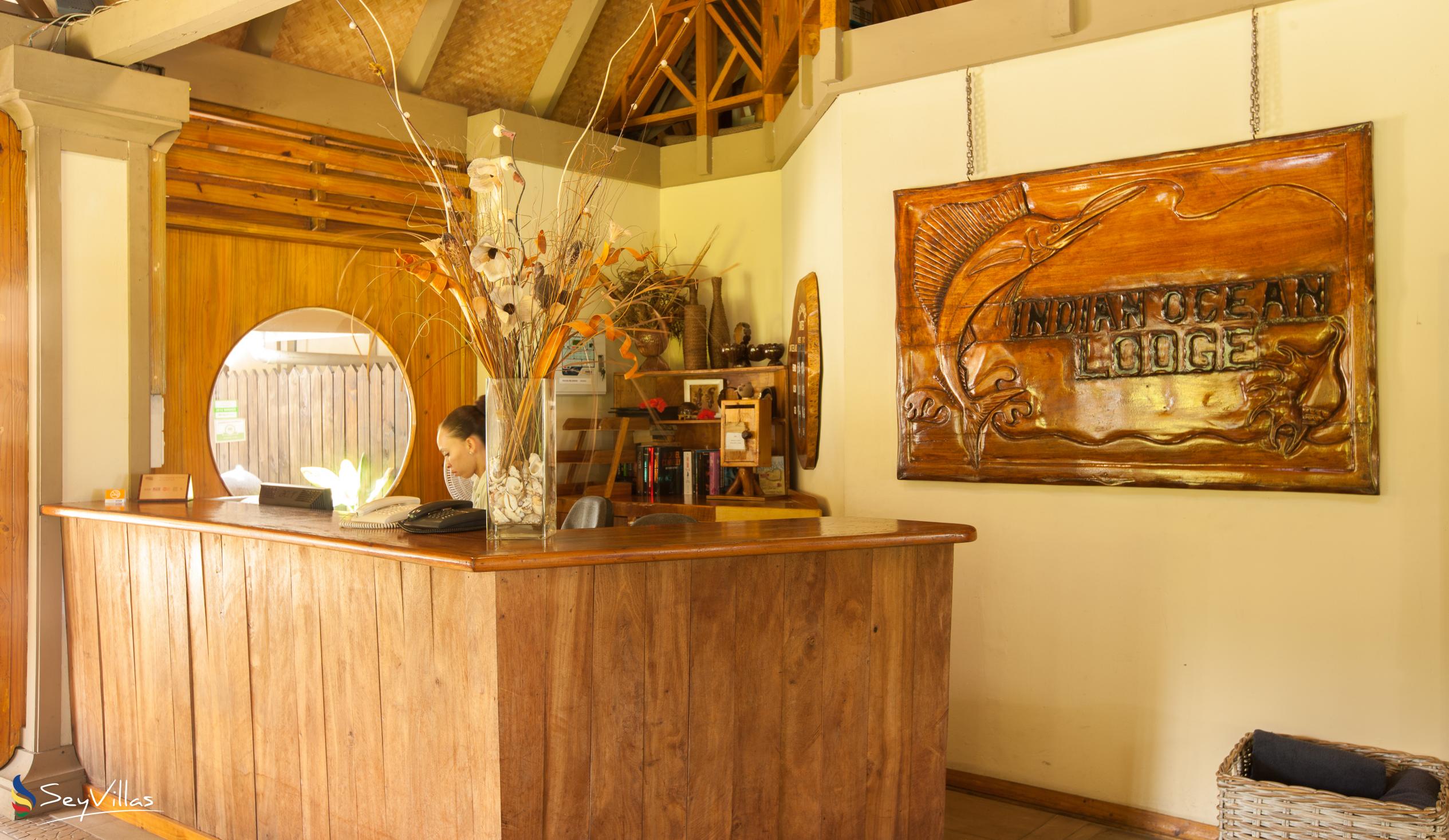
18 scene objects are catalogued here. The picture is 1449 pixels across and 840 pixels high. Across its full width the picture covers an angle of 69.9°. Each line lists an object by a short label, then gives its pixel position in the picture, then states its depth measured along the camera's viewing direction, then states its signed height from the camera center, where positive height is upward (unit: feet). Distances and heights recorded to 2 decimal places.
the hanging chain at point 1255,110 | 11.47 +3.39
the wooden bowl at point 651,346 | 19.20 +1.40
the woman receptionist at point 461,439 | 11.25 -0.17
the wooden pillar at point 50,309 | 13.05 +1.52
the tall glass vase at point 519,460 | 8.47 -0.31
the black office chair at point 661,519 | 12.36 -1.18
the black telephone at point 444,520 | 9.01 -0.86
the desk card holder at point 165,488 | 13.70 -0.83
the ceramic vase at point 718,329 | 19.12 +1.69
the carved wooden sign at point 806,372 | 15.89 +0.77
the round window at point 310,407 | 16.24 +0.29
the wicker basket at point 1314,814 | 9.37 -3.73
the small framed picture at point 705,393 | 18.79 +0.50
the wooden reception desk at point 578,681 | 7.63 -2.12
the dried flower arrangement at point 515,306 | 8.48 +0.97
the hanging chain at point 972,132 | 13.30 +3.68
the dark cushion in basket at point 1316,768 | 10.18 -3.55
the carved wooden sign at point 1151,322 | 11.02 +1.11
